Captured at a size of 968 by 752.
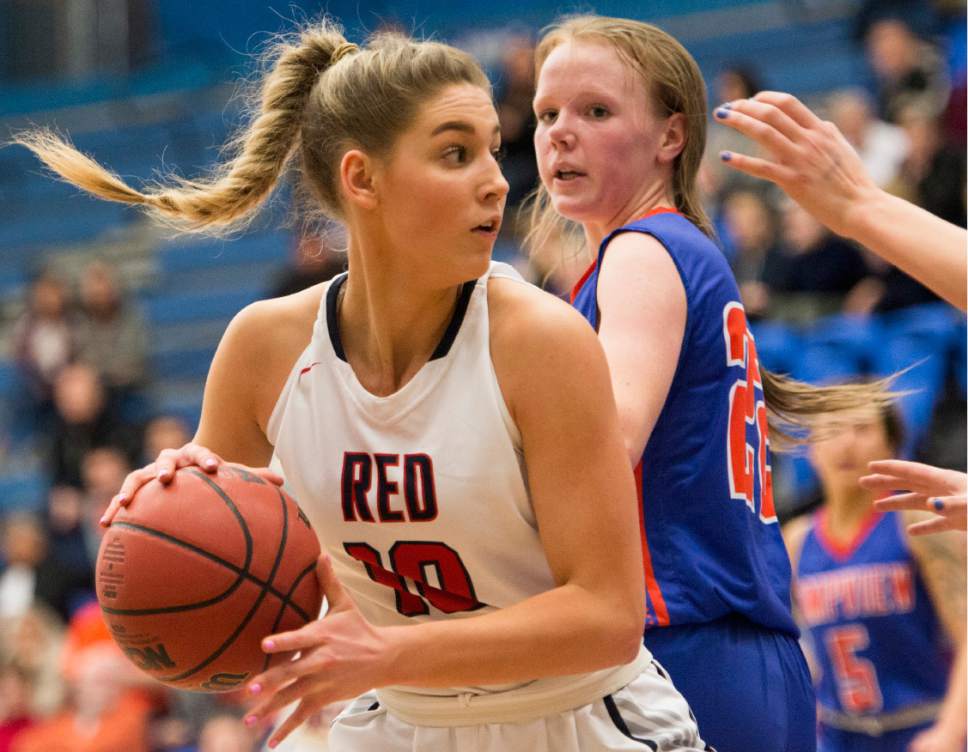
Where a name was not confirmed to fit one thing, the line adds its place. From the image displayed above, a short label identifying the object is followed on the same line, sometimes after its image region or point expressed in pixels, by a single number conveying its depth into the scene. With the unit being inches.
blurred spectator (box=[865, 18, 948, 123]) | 603.7
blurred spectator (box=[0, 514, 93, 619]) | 713.3
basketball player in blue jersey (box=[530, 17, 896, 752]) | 223.0
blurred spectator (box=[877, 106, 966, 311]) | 529.3
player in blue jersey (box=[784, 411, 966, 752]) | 387.6
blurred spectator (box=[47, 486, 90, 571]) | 731.1
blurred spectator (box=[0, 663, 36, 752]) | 660.0
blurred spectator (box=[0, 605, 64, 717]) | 661.9
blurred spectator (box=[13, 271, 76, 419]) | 839.4
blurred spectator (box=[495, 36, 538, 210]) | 666.2
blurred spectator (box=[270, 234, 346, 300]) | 626.9
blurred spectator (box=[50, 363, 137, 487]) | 763.5
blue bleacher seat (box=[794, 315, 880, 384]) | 522.0
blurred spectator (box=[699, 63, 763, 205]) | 606.8
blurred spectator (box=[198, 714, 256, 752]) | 545.4
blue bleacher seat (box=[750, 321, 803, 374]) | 542.5
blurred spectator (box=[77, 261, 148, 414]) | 837.0
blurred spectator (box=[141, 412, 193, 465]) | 682.7
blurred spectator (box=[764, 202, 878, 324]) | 560.5
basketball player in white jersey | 189.3
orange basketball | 185.8
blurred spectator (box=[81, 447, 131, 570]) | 716.4
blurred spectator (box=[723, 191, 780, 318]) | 579.5
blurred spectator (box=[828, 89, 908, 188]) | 591.2
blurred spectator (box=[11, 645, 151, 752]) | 594.2
